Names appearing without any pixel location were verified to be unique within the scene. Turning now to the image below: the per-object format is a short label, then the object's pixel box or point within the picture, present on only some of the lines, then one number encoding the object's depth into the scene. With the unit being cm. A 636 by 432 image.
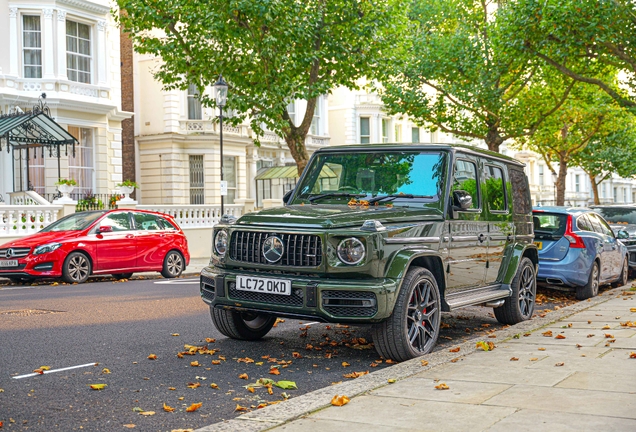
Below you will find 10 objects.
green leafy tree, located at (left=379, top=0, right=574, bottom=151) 3244
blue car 1273
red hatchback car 1580
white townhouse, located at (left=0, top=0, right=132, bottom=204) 2627
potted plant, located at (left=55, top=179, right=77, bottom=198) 2416
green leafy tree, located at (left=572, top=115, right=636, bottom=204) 4594
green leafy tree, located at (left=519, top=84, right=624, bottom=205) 3834
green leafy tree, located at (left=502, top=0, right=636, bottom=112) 1995
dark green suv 689
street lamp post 2262
